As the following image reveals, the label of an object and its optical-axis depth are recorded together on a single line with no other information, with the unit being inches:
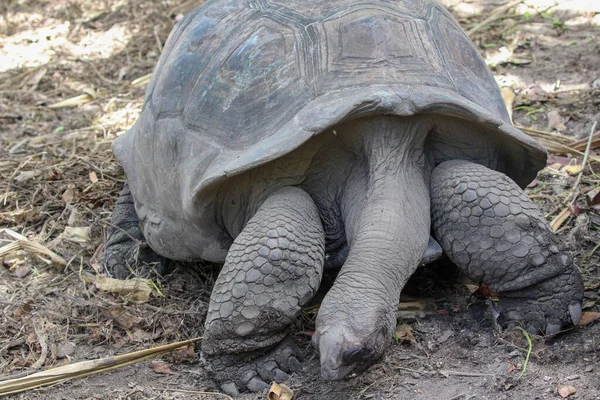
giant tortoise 117.0
